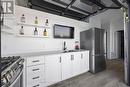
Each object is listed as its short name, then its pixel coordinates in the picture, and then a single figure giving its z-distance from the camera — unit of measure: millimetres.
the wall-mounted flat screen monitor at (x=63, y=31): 2237
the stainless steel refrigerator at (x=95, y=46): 2358
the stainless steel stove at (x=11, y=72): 671
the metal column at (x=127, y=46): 1745
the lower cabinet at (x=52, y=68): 1422
